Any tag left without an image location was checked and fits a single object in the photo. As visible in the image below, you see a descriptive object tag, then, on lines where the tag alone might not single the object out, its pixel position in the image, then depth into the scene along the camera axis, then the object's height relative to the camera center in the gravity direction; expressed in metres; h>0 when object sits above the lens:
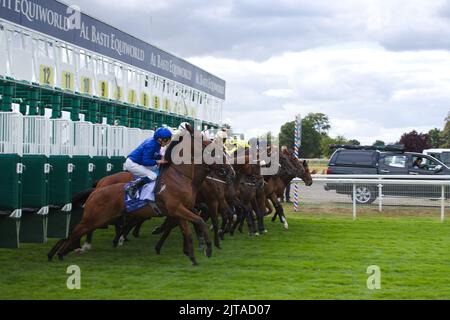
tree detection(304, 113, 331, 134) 43.66 +2.37
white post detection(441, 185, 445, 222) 15.72 -0.81
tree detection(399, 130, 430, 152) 40.16 +1.23
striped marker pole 17.47 +0.61
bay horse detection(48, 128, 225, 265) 9.12 -0.48
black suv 20.41 +0.04
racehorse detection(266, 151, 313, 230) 14.00 -0.31
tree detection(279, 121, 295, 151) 37.59 +1.42
